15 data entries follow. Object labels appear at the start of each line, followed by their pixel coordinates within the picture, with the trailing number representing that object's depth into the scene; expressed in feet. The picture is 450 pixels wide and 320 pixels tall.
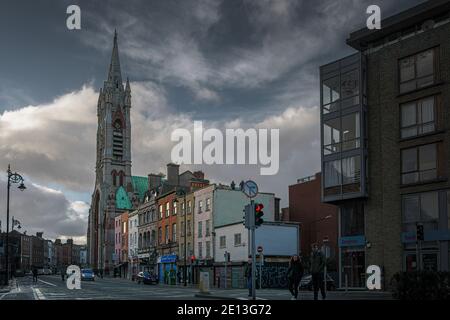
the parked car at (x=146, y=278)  207.08
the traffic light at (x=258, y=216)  75.12
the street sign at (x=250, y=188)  78.28
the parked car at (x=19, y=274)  412.65
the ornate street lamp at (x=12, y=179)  149.48
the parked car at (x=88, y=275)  255.17
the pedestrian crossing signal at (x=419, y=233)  92.32
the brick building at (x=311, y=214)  205.81
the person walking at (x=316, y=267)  68.08
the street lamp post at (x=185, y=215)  209.99
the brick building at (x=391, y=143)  116.26
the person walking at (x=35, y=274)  219.86
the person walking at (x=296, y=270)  76.41
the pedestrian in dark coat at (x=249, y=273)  96.78
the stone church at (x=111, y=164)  445.37
